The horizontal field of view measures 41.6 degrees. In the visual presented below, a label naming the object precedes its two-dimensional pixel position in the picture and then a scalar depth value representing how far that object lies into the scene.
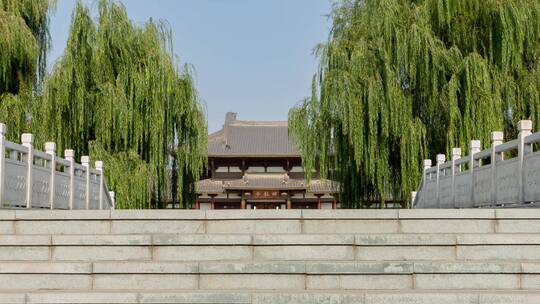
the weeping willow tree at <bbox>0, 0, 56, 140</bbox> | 13.79
